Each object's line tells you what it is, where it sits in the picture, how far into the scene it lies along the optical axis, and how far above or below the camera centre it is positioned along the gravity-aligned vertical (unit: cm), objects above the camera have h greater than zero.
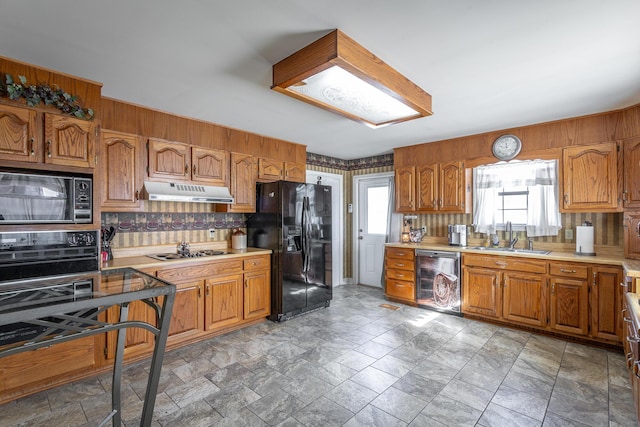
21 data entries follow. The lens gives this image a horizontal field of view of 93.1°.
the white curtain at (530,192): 371 +26
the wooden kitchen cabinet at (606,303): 293 -90
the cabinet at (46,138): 217 +58
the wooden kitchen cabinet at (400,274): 441 -93
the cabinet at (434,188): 424 +35
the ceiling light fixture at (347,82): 191 +94
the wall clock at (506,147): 378 +83
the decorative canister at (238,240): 397 -36
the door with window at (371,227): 542 -27
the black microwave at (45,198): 217 +11
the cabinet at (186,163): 318 +57
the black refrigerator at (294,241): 380 -37
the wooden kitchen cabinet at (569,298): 311 -91
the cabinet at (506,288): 337 -90
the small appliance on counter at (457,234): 424 -32
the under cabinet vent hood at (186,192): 305 +22
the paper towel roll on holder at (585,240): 333 -31
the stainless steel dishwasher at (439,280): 397 -92
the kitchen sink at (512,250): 360 -48
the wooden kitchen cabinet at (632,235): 305 -24
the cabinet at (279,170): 414 +61
